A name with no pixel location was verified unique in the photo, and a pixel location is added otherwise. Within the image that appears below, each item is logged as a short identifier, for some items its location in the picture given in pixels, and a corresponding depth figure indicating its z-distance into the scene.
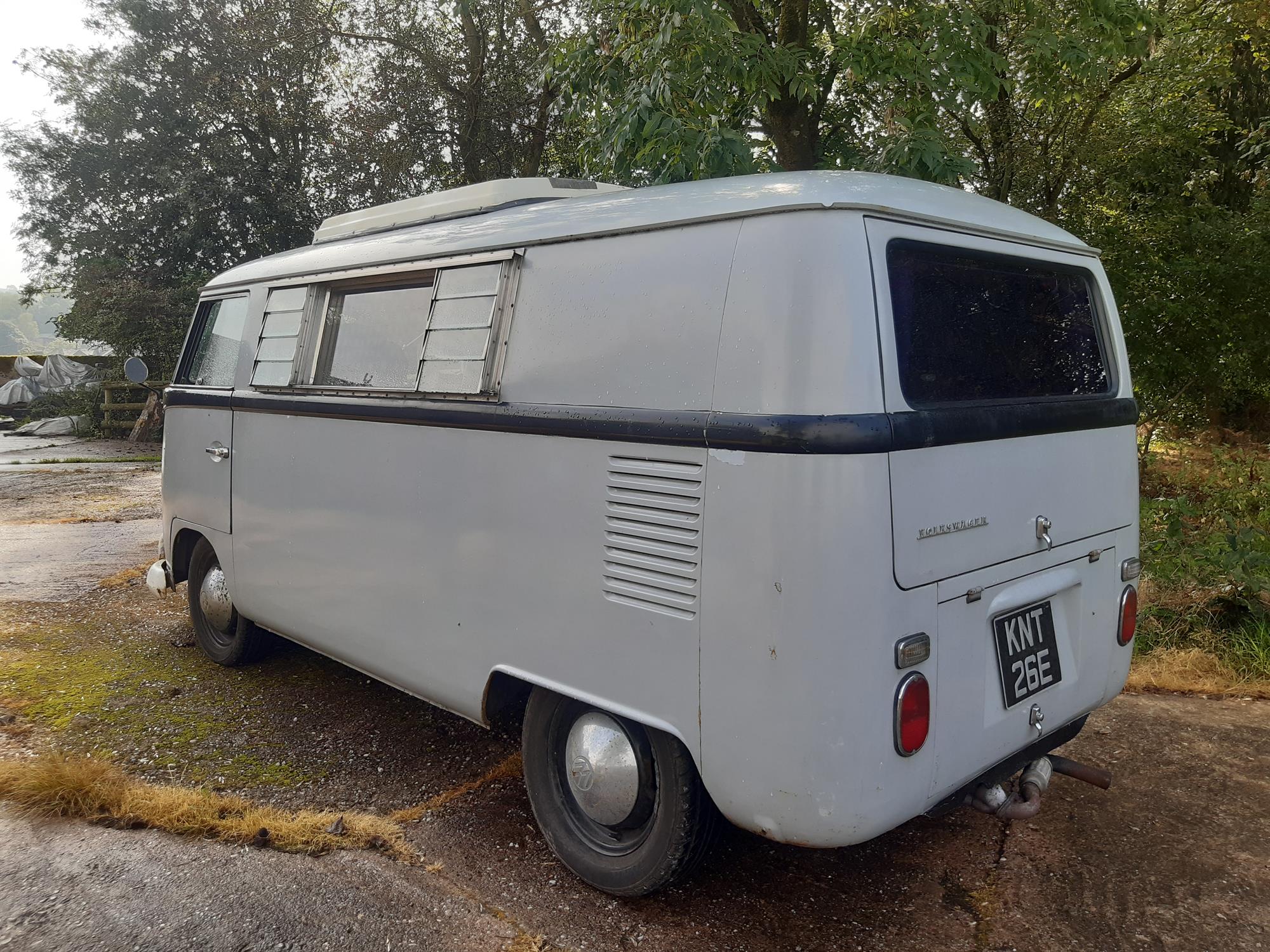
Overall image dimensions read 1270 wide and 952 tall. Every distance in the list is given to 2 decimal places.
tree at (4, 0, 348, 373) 18.34
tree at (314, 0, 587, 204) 14.71
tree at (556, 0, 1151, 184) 6.92
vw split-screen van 2.37
